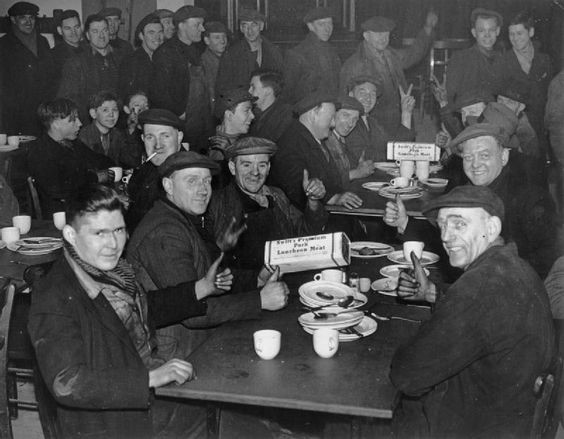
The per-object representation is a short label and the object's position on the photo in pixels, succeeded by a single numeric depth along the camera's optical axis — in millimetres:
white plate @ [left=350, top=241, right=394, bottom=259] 5095
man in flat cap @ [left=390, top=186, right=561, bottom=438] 3133
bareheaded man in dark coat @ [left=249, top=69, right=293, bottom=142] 7703
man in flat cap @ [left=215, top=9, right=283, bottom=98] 9641
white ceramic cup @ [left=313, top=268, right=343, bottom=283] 4367
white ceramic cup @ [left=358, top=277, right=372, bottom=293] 4410
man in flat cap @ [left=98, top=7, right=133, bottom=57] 10008
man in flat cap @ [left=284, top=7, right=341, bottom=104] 9734
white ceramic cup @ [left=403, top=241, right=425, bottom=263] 4766
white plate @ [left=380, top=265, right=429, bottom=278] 4637
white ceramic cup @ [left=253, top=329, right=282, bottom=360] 3445
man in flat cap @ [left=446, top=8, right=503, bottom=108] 9477
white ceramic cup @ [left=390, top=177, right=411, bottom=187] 6953
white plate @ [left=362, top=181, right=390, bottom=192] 7008
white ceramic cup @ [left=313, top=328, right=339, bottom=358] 3453
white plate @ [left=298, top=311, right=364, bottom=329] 3699
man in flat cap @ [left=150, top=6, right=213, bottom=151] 9469
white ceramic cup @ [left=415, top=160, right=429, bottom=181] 7273
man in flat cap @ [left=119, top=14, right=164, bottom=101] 9445
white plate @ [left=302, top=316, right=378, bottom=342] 3689
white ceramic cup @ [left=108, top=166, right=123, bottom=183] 7043
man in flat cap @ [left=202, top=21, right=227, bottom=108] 9852
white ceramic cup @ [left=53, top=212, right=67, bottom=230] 5801
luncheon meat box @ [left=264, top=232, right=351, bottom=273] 3930
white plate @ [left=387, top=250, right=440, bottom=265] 4879
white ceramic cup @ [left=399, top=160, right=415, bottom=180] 7199
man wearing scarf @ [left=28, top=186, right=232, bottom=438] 3041
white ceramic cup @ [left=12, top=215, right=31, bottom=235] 5750
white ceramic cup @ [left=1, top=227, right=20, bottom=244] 5469
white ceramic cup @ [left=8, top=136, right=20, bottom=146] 8820
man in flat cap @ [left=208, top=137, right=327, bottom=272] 5273
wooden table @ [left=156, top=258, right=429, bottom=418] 3088
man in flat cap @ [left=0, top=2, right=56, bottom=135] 9375
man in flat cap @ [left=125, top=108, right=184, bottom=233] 5633
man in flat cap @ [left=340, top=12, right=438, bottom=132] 9250
